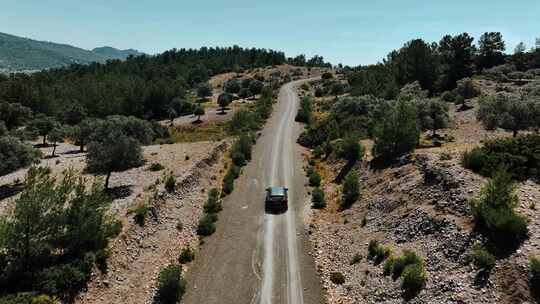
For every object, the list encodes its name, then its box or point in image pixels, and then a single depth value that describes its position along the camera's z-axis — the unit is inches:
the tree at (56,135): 2484.0
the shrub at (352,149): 1905.8
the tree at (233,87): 6515.8
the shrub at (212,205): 1565.0
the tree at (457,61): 3993.6
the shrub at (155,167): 1783.3
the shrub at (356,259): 1127.3
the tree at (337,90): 5192.9
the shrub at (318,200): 1590.8
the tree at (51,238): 868.0
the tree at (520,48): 6662.4
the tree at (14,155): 1556.3
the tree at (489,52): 4611.2
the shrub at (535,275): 723.4
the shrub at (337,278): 1069.8
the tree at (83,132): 2365.7
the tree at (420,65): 4053.6
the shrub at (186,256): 1189.1
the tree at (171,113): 4284.2
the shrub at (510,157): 1162.0
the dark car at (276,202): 1587.1
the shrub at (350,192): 1549.0
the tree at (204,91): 6107.3
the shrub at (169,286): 979.3
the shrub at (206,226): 1384.1
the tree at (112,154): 1482.5
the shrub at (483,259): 820.0
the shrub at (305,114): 3732.0
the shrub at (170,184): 1545.3
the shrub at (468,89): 3046.3
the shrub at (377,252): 1077.8
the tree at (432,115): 2030.0
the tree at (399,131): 1620.3
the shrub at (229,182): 1791.3
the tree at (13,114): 3363.7
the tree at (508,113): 1649.9
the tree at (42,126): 2709.2
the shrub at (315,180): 1866.4
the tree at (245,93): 5925.2
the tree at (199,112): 4248.8
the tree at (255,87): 6058.1
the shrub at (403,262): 971.3
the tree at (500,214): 860.0
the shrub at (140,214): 1253.7
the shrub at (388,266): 1001.8
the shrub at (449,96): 3117.6
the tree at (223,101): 4712.1
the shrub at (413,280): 892.6
